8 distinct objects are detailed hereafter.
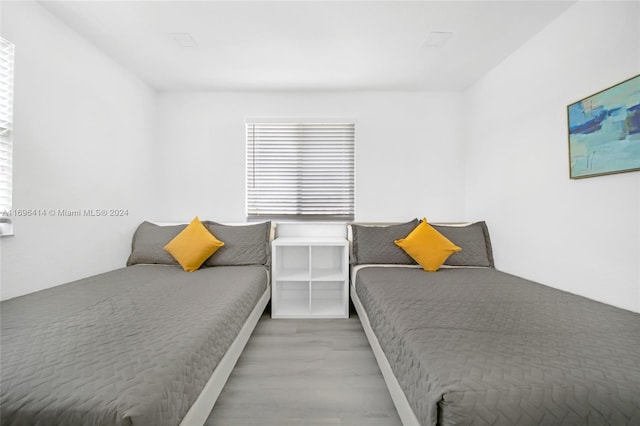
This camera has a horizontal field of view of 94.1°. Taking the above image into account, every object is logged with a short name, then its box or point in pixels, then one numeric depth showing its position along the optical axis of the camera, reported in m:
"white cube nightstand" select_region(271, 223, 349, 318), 2.80
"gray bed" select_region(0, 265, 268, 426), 0.80
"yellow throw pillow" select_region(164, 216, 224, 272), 2.56
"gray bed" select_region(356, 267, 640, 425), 0.84
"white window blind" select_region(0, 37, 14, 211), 1.75
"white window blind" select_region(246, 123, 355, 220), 3.34
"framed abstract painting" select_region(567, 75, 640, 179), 1.58
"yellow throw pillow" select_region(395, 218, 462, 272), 2.56
